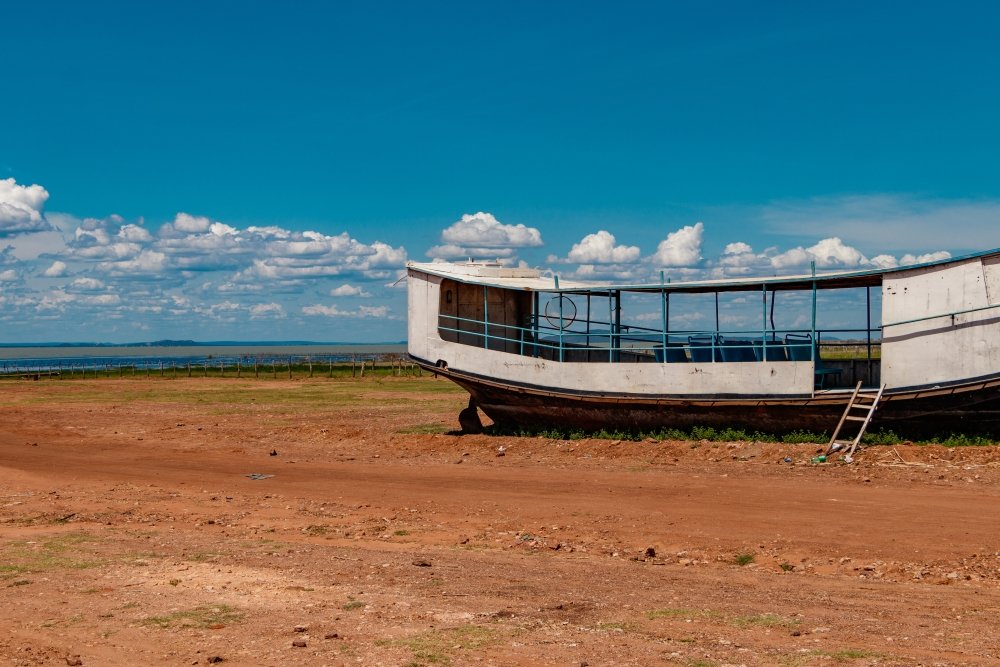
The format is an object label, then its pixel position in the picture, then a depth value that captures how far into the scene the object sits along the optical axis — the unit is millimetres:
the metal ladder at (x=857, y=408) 17188
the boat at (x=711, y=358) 16797
